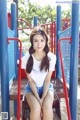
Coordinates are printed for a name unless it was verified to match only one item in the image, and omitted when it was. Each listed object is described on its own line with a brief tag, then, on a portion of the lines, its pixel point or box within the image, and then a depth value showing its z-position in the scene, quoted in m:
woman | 2.47
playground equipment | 2.51
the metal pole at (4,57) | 2.48
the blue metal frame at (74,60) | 2.64
